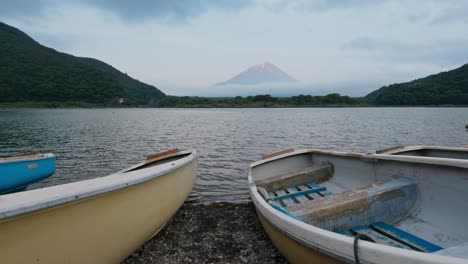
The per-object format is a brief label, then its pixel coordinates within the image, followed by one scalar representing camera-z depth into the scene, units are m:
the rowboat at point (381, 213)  2.68
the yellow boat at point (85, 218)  2.41
